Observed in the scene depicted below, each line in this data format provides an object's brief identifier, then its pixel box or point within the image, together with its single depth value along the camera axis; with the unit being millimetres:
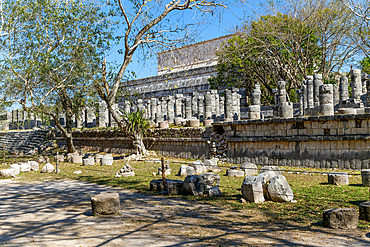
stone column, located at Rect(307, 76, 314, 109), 17000
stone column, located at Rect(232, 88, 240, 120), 18962
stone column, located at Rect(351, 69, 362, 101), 16906
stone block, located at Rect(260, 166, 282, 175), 9977
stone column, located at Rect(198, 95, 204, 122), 22194
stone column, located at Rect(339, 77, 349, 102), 18278
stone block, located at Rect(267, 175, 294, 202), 6668
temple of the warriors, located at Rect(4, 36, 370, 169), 11172
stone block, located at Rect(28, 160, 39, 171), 13375
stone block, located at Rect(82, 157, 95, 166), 14836
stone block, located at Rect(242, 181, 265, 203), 6742
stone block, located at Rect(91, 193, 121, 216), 5949
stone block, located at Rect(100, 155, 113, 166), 14648
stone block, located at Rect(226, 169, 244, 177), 10734
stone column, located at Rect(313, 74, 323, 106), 16250
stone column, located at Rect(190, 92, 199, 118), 23169
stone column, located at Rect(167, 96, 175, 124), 22312
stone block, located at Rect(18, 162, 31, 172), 12970
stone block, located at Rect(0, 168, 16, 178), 11602
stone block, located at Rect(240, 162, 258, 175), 10922
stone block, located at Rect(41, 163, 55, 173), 12623
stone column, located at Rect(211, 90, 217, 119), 23312
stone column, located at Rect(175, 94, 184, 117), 24253
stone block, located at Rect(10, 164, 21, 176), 12102
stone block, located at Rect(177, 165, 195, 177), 10984
